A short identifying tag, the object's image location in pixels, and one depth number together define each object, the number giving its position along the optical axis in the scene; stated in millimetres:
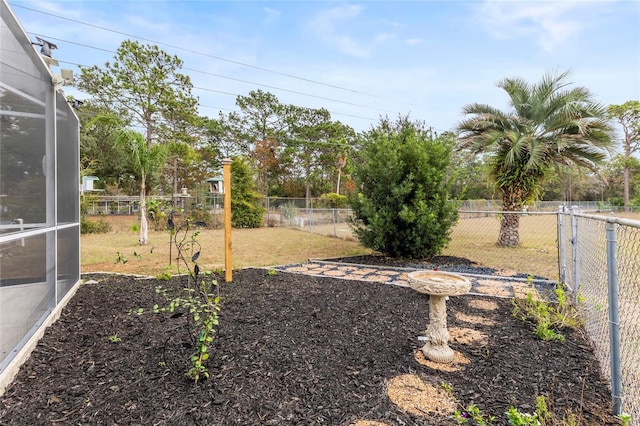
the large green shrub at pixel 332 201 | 19250
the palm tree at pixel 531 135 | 7125
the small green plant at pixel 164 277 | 4504
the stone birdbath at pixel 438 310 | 2258
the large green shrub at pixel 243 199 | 14188
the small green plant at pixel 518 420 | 1320
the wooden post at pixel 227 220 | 4367
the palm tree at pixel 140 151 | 8042
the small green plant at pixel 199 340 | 1882
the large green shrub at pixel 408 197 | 5805
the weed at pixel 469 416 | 1503
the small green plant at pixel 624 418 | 1389
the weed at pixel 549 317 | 2648
